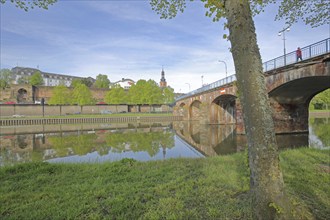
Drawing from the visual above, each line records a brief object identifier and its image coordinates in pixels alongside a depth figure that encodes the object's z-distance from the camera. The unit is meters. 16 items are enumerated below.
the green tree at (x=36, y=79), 71.38
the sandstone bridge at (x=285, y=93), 12.57
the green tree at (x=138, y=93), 53.00
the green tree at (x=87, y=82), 82.26
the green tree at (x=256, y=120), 2.47
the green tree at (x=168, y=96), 63.69
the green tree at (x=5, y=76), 69.93
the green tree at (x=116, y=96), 57.31
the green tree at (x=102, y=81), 85.19
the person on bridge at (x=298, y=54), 13.44
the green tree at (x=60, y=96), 51.06
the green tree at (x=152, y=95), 52.62
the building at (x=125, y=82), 109.25
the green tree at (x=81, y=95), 51.59
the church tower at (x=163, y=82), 116.69
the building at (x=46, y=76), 92.19
